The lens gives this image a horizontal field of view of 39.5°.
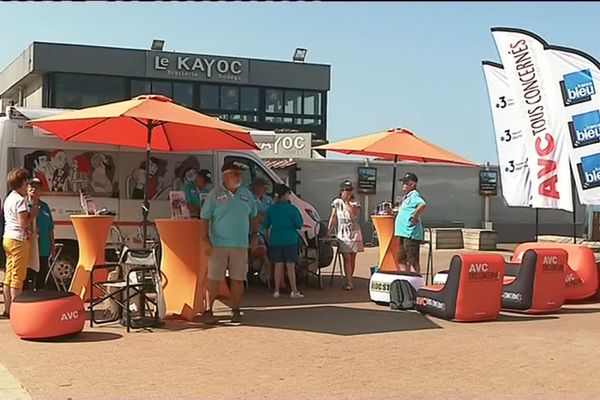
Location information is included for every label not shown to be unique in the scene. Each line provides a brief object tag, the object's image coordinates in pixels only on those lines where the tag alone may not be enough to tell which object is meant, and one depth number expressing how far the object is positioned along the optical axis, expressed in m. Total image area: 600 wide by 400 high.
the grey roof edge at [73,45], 34.25
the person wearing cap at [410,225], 12.14
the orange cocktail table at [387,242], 13.28
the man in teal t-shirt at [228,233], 9.62
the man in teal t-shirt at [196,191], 11.57
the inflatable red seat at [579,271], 12.20
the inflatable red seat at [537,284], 10.93
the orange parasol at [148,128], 9.24
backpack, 11.08
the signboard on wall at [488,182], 25.27
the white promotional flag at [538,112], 13.16
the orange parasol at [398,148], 13.19
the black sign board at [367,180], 23.75
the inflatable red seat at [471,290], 10.18
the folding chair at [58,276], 11.47
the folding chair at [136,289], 9.44
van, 11.75
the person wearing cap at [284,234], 12.10
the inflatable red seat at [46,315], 8.38
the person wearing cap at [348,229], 13.30
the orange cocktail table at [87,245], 10.30
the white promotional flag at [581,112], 12.52
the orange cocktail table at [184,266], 9.94
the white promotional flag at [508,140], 14.08
